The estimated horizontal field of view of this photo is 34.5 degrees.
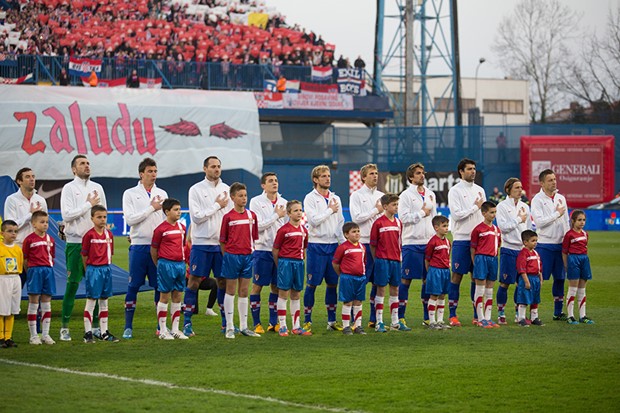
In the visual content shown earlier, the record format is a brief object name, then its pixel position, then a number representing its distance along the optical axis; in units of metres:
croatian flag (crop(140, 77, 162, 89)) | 39.84
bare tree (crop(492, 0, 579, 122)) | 70.31
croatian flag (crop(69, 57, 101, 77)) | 38.38
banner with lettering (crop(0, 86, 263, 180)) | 36.53
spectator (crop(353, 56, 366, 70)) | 44.88
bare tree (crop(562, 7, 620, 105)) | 57.75
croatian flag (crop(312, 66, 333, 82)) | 42.56
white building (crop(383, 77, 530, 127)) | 74.25
